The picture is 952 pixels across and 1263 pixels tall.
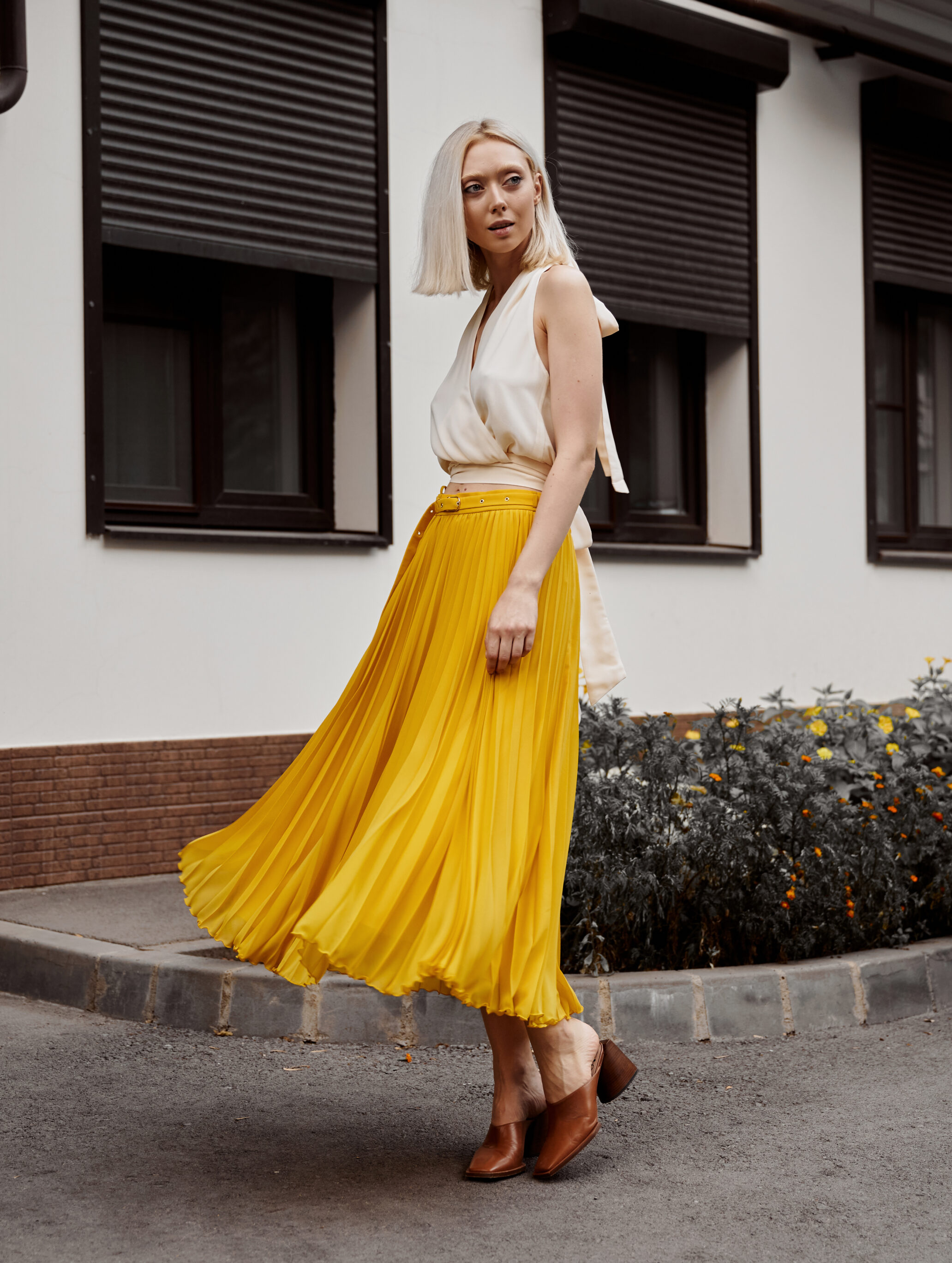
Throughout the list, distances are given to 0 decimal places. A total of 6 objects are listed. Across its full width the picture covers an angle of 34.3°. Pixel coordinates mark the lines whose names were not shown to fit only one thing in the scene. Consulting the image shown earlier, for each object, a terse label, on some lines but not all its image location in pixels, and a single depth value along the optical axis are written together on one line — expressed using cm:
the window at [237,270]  692
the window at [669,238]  895
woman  318
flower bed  504
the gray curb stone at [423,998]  463
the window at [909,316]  1066
